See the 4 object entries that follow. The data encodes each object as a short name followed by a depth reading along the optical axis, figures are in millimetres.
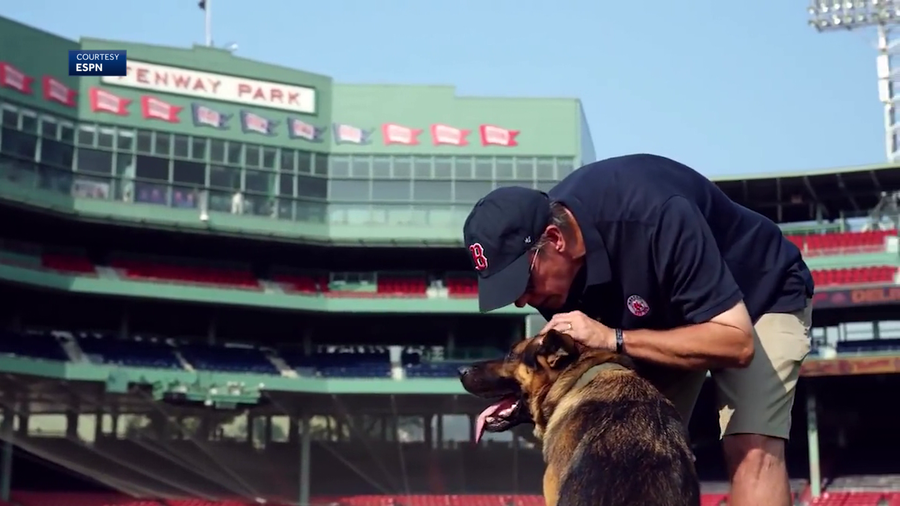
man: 3391
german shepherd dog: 3039
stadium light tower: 46250
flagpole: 40656
